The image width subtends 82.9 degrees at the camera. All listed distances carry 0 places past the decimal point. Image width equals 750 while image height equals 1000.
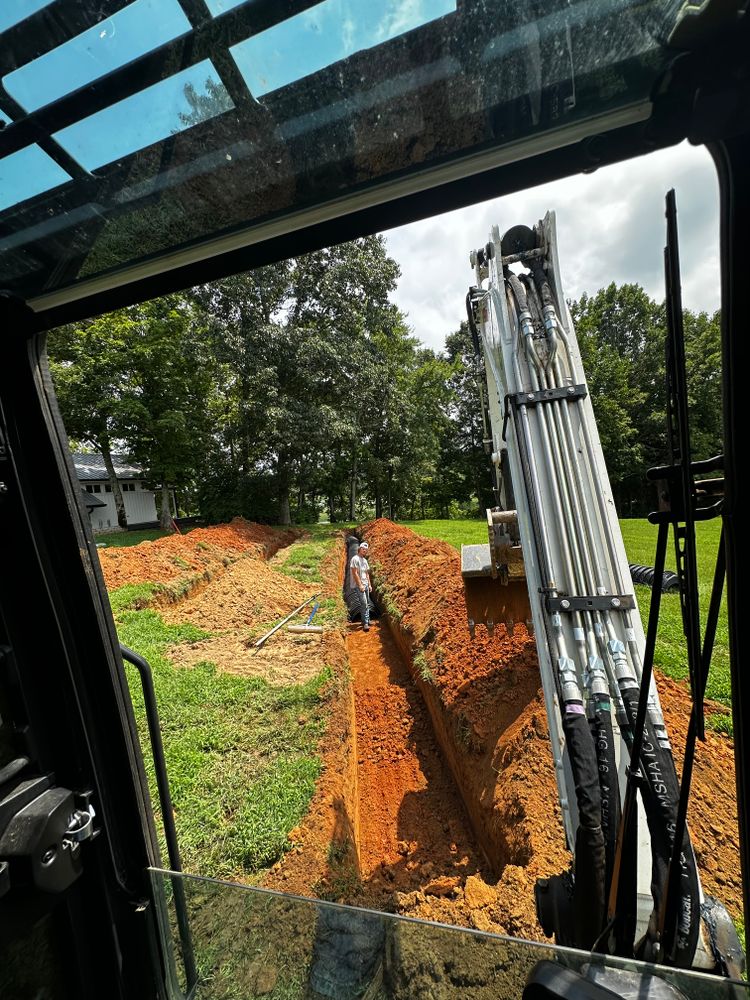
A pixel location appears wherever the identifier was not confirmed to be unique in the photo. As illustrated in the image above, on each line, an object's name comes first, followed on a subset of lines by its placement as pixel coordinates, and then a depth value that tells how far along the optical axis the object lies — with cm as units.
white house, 2786
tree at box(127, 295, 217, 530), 1803
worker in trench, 1016
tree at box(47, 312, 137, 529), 1684
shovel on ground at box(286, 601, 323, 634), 827
